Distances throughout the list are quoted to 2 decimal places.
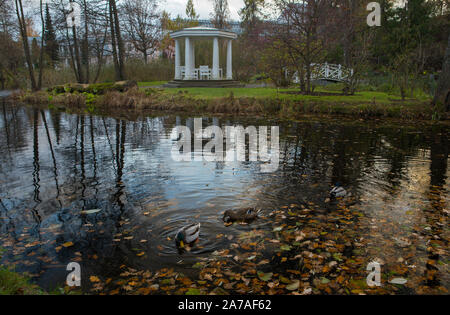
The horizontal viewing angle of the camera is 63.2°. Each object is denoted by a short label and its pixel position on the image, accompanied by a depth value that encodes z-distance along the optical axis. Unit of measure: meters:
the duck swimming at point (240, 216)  5.12
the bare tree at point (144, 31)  35.16
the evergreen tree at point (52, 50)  39.85
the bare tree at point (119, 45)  23.09
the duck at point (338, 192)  5.95
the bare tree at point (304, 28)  17.02
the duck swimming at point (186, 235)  4.39
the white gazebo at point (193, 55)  25.28
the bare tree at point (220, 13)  42.56
